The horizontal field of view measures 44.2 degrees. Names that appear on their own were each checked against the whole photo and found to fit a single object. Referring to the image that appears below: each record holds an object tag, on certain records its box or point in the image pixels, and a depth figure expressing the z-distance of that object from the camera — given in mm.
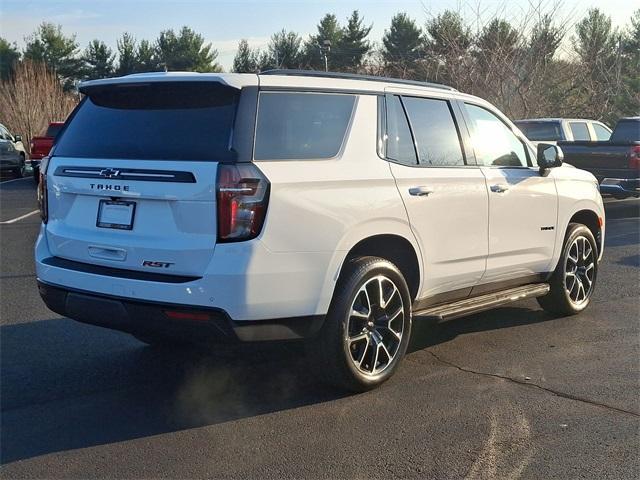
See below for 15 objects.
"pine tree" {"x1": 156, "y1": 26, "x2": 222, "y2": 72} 50625
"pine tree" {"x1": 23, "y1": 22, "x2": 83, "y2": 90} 53750
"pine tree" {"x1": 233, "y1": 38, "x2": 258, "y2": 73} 51262
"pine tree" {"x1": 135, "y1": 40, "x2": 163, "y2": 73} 53719
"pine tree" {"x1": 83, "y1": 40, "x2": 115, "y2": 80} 56125
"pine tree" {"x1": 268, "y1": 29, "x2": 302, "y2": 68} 51122
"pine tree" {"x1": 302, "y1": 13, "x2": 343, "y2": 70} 53094
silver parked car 23859
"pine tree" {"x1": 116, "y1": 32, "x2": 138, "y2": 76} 55000
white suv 4117
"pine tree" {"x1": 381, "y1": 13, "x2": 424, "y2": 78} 51219
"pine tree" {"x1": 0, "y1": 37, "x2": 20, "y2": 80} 51738
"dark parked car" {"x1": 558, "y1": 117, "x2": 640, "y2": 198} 13719
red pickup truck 22797
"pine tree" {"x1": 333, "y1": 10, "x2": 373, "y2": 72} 54656
